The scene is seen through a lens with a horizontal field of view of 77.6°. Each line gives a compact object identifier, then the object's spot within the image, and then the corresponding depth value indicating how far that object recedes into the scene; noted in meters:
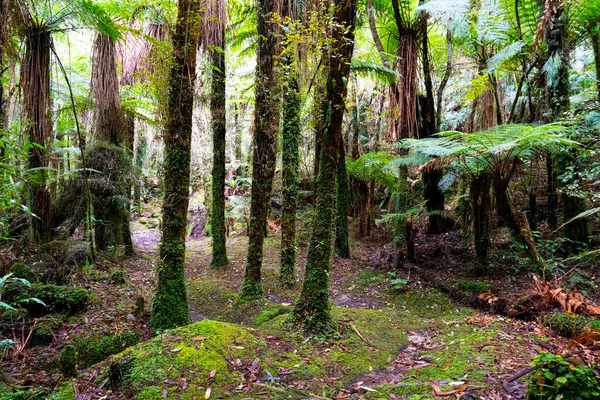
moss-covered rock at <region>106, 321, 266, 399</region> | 2.82
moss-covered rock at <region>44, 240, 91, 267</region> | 5.65
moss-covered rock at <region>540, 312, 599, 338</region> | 3.75
